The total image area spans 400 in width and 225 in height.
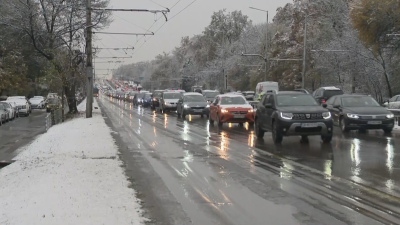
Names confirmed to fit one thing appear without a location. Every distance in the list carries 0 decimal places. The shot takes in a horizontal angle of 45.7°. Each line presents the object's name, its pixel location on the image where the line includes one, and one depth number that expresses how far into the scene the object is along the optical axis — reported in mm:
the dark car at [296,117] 13875
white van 44688
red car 21672
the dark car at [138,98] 57519
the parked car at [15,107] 34844
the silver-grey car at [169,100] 37312
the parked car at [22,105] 37950
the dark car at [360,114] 16859
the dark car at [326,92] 29784
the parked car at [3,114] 28416
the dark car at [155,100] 44031
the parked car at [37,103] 49531
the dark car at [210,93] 42466
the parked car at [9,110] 31256
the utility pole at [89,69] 27069
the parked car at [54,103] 28902
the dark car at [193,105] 29406
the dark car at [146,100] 53206
